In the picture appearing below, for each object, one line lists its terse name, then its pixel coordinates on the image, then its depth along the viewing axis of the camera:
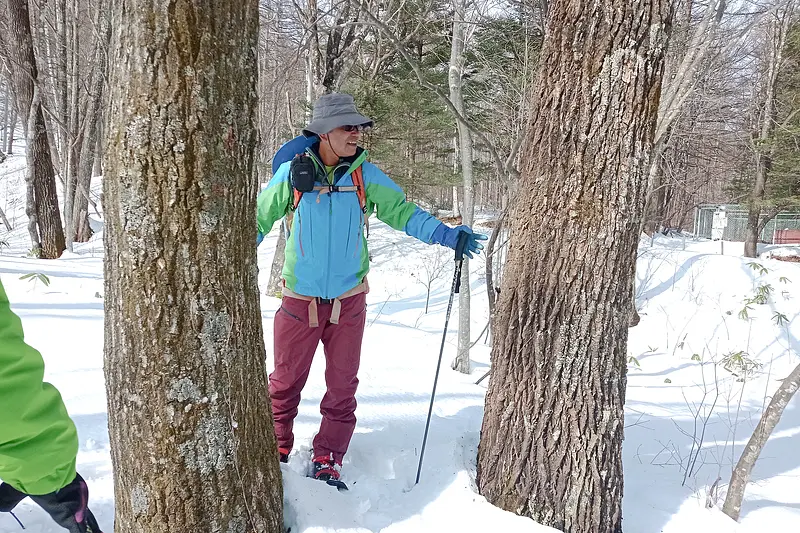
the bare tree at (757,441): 2.37
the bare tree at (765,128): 13.20
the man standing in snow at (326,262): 2.37
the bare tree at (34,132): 8.34
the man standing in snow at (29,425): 1.06
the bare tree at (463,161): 4.61
